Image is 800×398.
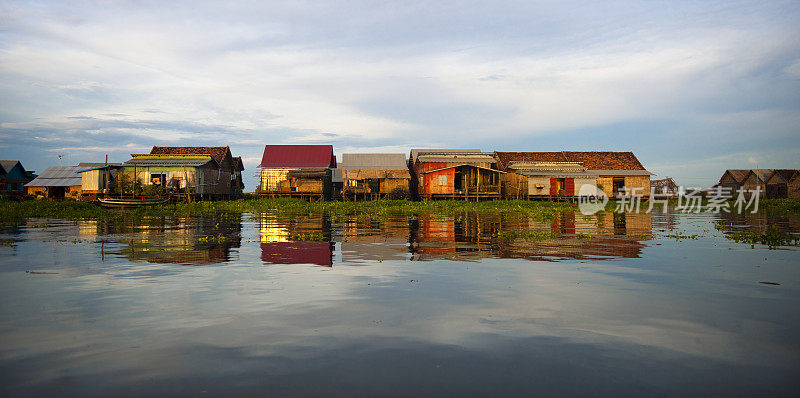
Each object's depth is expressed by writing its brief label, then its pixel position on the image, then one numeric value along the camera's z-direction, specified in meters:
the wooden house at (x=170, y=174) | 45.62
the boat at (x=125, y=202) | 35.72
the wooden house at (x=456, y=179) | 46.62
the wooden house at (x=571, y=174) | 49.97
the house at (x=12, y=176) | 66.31
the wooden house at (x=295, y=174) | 49.88
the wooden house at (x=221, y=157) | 53.32
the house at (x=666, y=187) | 59.75
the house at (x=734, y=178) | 72.62
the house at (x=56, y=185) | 58.62
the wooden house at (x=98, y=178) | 48.94
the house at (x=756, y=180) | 67.38
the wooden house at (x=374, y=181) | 48.81
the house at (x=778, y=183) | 64.88
